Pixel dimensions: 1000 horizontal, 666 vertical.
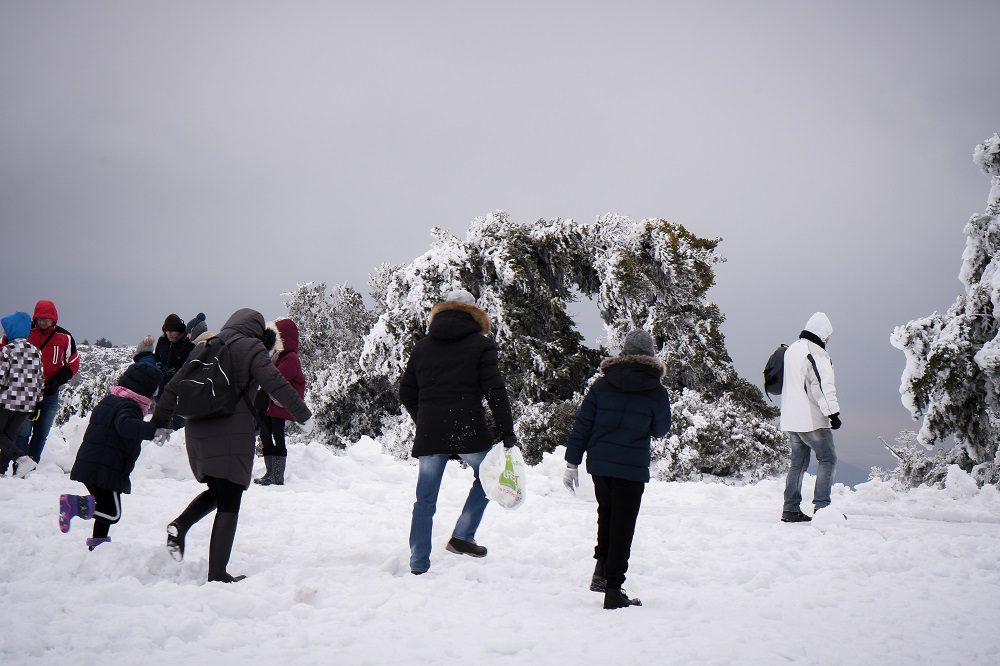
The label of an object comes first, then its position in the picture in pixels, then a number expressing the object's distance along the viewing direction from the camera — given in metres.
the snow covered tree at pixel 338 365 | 25.33
